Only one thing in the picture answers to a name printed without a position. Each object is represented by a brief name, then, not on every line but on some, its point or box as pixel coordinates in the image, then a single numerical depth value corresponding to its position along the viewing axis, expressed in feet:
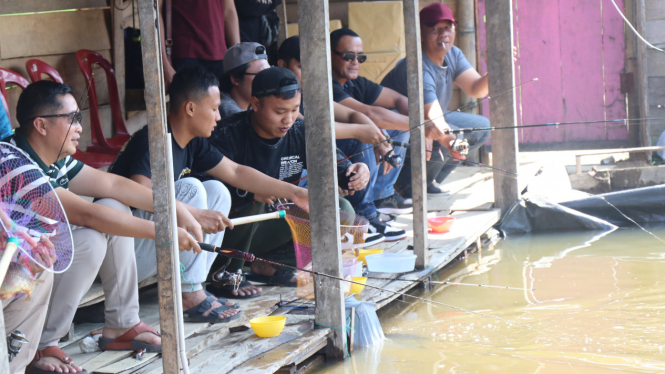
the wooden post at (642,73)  51.29
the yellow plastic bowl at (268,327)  20.12
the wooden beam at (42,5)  27.63
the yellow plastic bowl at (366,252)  28.04
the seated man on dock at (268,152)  24.20
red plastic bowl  34.04
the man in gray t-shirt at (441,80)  37.63
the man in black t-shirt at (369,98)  32.40
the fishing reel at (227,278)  23.36
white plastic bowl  27.35
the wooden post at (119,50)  34.58
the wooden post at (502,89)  37.99
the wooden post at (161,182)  13.98
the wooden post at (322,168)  20.07
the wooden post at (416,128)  26.99
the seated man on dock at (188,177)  20.68
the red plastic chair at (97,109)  29.32
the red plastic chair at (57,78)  26.27
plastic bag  22.43
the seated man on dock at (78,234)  16.93
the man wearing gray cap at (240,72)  27.73
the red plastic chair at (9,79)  25.08
